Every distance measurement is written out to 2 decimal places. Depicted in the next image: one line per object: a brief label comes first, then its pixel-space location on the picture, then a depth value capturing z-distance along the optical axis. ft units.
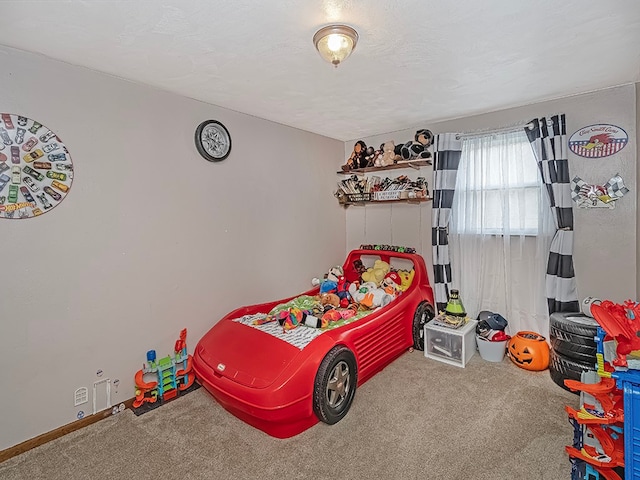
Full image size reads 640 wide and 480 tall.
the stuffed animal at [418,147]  11.27
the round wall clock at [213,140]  8.87
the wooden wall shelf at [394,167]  11.38
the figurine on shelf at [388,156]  12.00
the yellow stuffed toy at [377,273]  11.60
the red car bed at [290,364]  6.56
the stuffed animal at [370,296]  9.78
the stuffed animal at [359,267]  12.84
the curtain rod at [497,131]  9.49
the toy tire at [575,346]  7.72
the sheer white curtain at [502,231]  9.62
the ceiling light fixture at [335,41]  5.42
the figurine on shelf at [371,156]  12.50
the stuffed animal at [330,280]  11.26
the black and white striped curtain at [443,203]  10.81
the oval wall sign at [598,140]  8.34
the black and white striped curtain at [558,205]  8.89
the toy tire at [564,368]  7.85
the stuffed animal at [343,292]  10.12
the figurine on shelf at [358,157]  12.80
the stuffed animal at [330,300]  10.12
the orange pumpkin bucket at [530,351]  9.07
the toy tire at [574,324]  7.75
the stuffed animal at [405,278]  11.12
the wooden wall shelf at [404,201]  11.54
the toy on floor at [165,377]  7.82
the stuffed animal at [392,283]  10.47
